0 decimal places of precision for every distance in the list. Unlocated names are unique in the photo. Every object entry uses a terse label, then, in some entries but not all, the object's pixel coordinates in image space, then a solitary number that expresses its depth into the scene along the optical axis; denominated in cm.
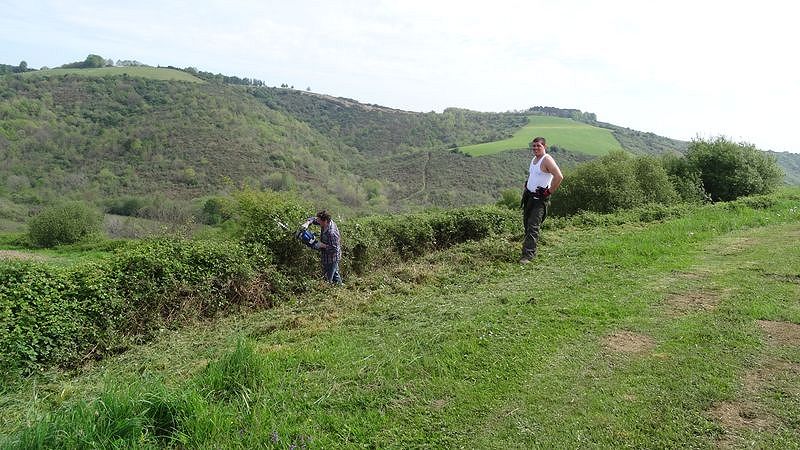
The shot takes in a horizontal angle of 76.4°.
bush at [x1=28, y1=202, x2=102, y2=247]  3425
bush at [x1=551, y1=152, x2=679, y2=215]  1797
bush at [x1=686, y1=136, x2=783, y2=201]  1917
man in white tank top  821
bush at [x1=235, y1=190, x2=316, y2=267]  884
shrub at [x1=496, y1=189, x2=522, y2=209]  3372
